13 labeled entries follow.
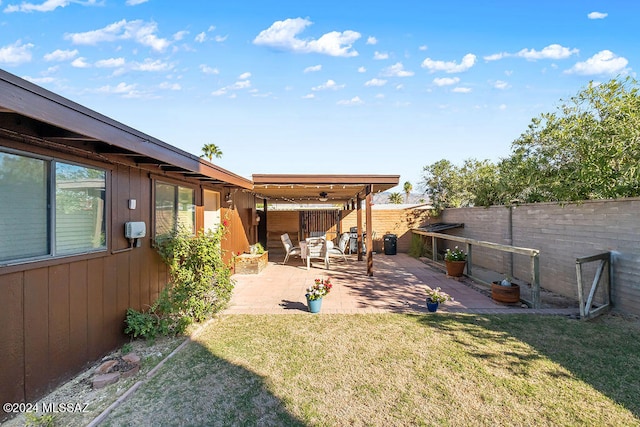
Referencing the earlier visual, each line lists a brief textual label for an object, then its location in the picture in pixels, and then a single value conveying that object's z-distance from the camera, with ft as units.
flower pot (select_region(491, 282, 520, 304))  16.74
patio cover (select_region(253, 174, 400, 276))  23.90
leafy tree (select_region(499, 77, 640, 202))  15.49
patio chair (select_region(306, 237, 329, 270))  28.32
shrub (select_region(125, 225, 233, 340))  12.50
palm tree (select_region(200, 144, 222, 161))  86.02
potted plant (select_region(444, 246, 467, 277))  23.21
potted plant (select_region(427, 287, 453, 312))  15.49
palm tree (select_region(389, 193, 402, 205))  97.41
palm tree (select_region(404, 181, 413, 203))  102.58
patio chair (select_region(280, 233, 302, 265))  30.85
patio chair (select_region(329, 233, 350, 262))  31.12
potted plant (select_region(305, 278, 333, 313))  15.43
